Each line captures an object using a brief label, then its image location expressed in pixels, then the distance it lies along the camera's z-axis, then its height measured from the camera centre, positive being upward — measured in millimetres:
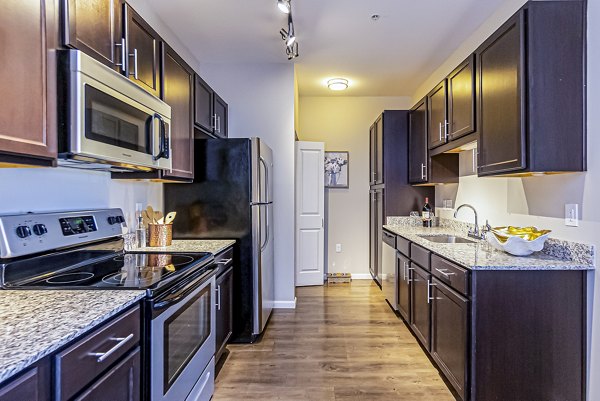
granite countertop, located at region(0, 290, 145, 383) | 845 -350
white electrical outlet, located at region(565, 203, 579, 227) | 1975 -85
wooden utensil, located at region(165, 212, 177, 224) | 2678 -129
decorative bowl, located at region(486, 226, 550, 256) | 2102 -246
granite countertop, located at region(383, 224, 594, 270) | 1896 -345
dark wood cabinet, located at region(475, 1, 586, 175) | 1908 +613
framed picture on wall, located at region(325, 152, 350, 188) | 5367 +460
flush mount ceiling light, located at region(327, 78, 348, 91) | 4527 +1530
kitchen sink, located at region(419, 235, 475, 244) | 3237 -367
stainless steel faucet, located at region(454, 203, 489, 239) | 3004 -292
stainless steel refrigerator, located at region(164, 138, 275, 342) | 2953 -53
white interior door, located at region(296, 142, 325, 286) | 4855 -159
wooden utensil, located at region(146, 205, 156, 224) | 2590 -87
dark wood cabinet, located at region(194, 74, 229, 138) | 2977 +840
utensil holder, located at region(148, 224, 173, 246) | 2549 -245
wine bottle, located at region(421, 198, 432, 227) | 4055 -185
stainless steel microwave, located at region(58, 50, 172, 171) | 1380 +372
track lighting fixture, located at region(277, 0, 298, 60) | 2383 +1320
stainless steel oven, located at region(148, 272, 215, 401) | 1442 -686
